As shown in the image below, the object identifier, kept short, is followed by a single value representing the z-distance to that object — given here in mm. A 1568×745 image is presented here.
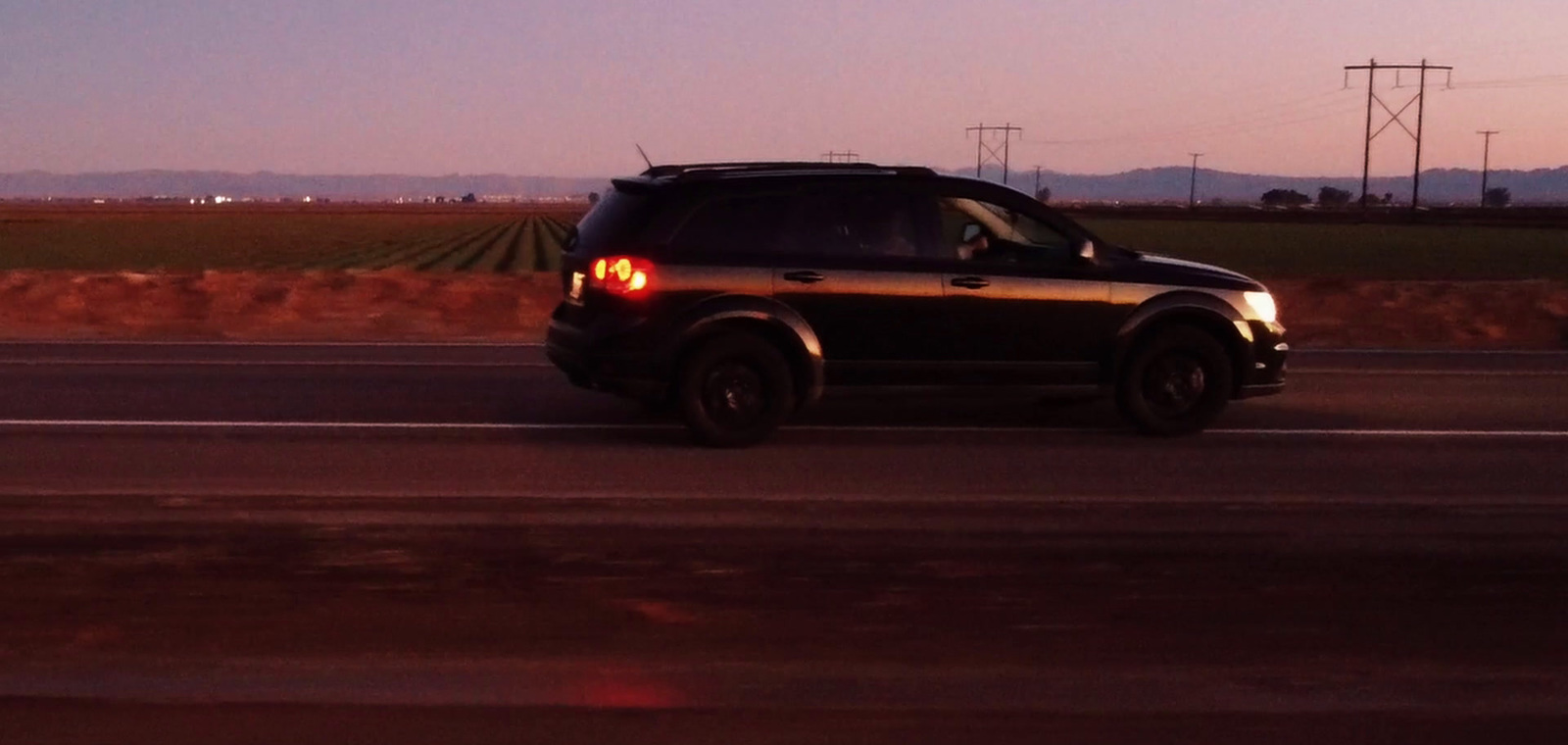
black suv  11039
